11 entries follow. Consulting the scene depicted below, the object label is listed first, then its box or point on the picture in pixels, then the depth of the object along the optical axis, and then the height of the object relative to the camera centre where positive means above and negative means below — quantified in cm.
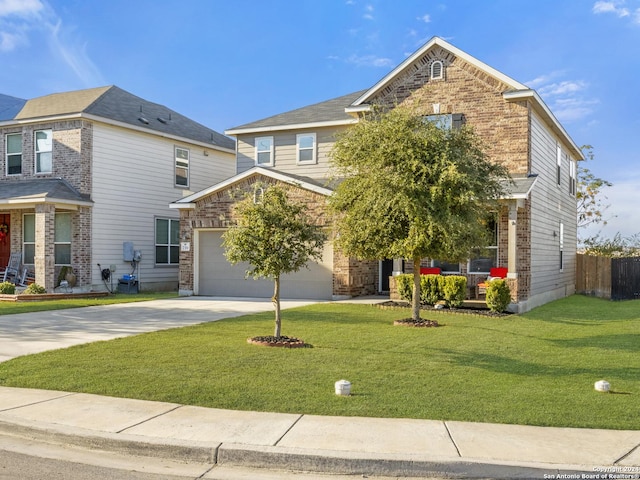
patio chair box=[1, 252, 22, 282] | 2211 -93
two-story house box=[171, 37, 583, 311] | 1769 +233
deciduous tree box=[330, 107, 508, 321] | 1240 +115
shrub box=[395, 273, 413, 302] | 1662 -118
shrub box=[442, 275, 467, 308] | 1586 -123
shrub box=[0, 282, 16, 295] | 1933 -152
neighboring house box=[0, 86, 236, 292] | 2106 +227
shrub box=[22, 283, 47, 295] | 1938 -157
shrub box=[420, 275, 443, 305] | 1634 -123
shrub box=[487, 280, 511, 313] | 1530 -129
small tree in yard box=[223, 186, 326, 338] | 1002 +13
